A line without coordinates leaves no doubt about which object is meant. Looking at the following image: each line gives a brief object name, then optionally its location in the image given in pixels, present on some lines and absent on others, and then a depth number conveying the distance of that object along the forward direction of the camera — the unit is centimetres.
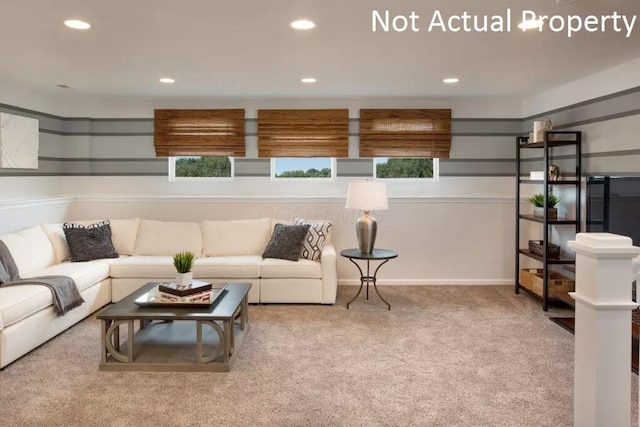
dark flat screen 368
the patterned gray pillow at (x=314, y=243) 512
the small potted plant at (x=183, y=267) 363
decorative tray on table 349
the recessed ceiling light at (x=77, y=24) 299
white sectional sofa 363
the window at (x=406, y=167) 609
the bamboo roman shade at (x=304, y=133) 586
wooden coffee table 327
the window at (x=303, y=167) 606
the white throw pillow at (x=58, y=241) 500
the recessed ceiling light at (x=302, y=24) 298
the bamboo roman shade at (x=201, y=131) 591
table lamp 485
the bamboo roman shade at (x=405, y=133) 587
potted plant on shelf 489
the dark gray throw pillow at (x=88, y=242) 500
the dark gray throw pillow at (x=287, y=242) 509
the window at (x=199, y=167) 611
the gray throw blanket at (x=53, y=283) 386
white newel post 132
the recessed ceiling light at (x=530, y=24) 296
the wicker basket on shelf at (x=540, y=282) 486
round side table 477
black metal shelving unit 461
